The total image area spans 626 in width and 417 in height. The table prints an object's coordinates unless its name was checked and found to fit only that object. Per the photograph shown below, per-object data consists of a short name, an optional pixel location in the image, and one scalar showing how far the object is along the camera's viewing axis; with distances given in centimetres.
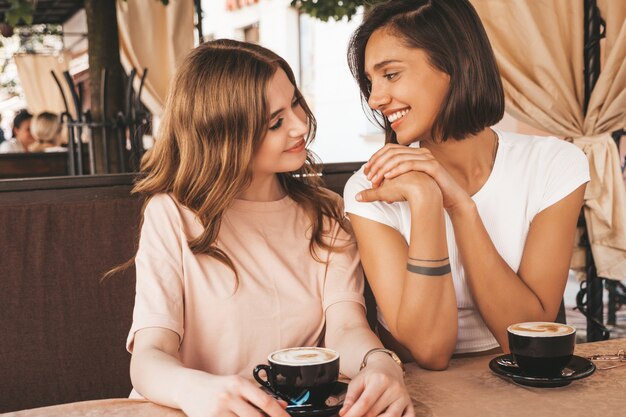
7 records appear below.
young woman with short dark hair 172
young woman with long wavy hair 162
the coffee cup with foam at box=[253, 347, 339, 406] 109
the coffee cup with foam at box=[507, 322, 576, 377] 122
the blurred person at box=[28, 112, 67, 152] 844
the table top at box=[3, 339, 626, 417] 113
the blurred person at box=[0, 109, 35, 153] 868
